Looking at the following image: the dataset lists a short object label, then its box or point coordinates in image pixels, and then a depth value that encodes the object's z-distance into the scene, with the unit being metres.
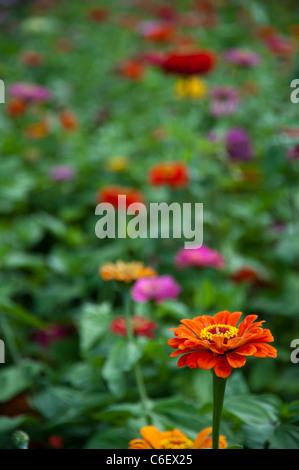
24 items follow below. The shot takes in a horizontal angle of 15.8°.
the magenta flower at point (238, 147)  1.61
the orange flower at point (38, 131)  1.96
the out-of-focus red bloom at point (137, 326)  1.09
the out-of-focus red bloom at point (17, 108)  1.93
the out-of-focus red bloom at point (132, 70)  2.13
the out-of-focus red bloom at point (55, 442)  1.08
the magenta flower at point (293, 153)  1.21
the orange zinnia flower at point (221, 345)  0.81
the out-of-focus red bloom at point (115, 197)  1.33
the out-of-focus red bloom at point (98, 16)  3.47
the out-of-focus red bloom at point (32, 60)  2.48
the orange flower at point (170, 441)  0.87
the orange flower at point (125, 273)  1.02
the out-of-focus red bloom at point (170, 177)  1.32
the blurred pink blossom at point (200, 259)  1.20
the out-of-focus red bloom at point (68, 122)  2.00
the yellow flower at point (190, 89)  1.63
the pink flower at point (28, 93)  1.88
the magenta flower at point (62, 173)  1.61
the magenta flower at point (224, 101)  1.65
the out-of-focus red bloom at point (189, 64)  1.49
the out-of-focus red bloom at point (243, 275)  1.34
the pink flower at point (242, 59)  1.81
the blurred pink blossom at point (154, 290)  1.15
